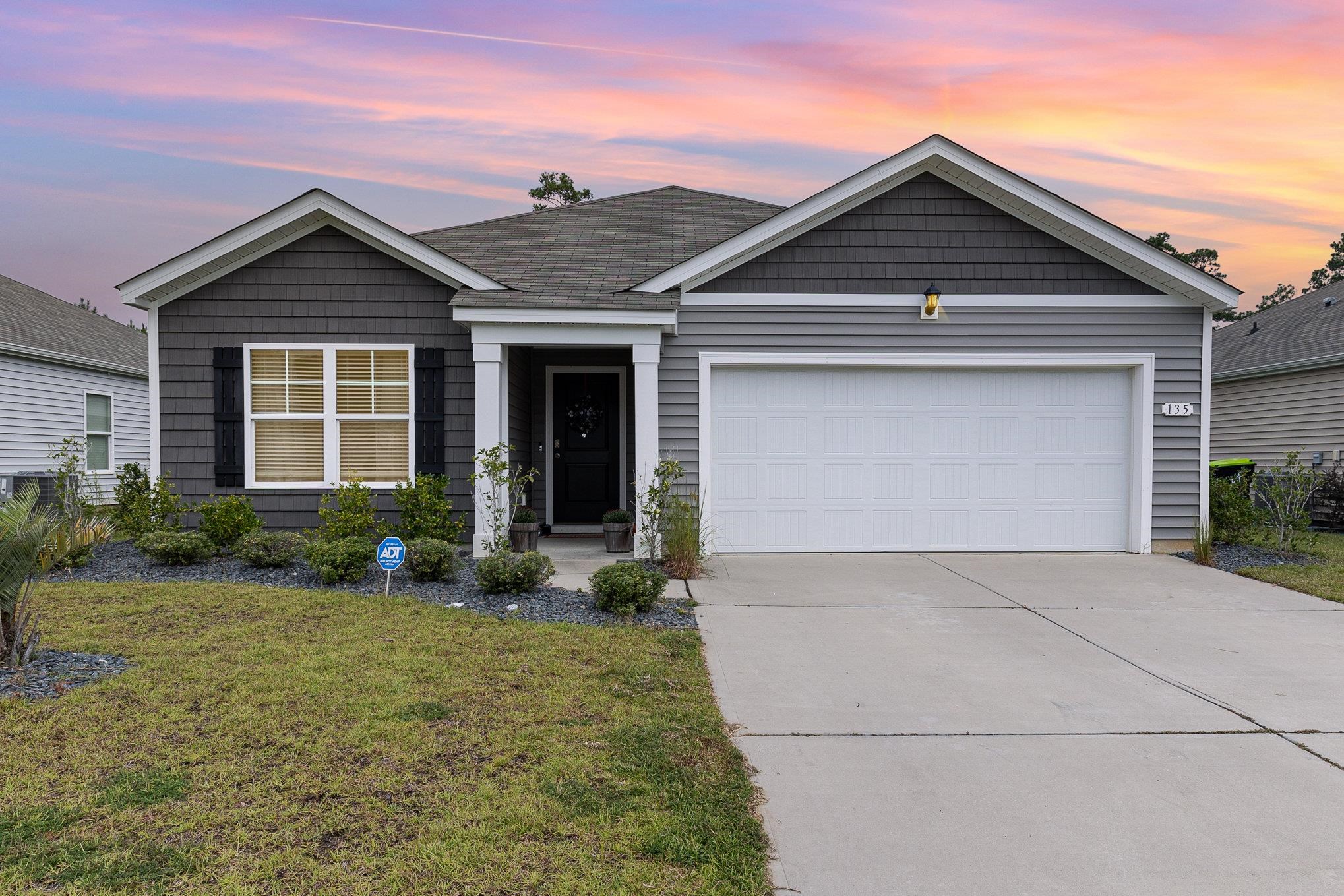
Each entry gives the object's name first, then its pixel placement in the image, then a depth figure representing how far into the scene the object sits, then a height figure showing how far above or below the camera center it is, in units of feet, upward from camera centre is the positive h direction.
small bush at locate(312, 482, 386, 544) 26.48 -2.95
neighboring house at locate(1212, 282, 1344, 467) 43.86 +2.89
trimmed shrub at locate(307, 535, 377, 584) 21.91 -3.67
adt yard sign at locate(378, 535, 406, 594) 20.06 -3.17
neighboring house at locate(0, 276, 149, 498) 42.52 +2.21
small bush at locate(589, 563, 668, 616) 18.90 -3.80
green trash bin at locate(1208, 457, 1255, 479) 42.55 -1.75
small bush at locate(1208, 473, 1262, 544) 29.55 -2.83
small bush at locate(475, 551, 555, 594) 20.63 -3.74
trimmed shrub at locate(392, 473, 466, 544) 27.09 -2.78
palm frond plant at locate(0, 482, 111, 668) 13.58 -2.46
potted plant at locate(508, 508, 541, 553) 28.40 -3.79
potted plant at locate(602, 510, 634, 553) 28.35 -3.68
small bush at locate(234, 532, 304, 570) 23.67 -3.68
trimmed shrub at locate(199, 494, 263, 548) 26.40 -3.13
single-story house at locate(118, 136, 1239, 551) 28.30 +2.27
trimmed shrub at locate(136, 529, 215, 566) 23.79 -3.64
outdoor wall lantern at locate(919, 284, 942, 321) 28.37 +4.48
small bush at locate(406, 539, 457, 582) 22.09 -3.68
